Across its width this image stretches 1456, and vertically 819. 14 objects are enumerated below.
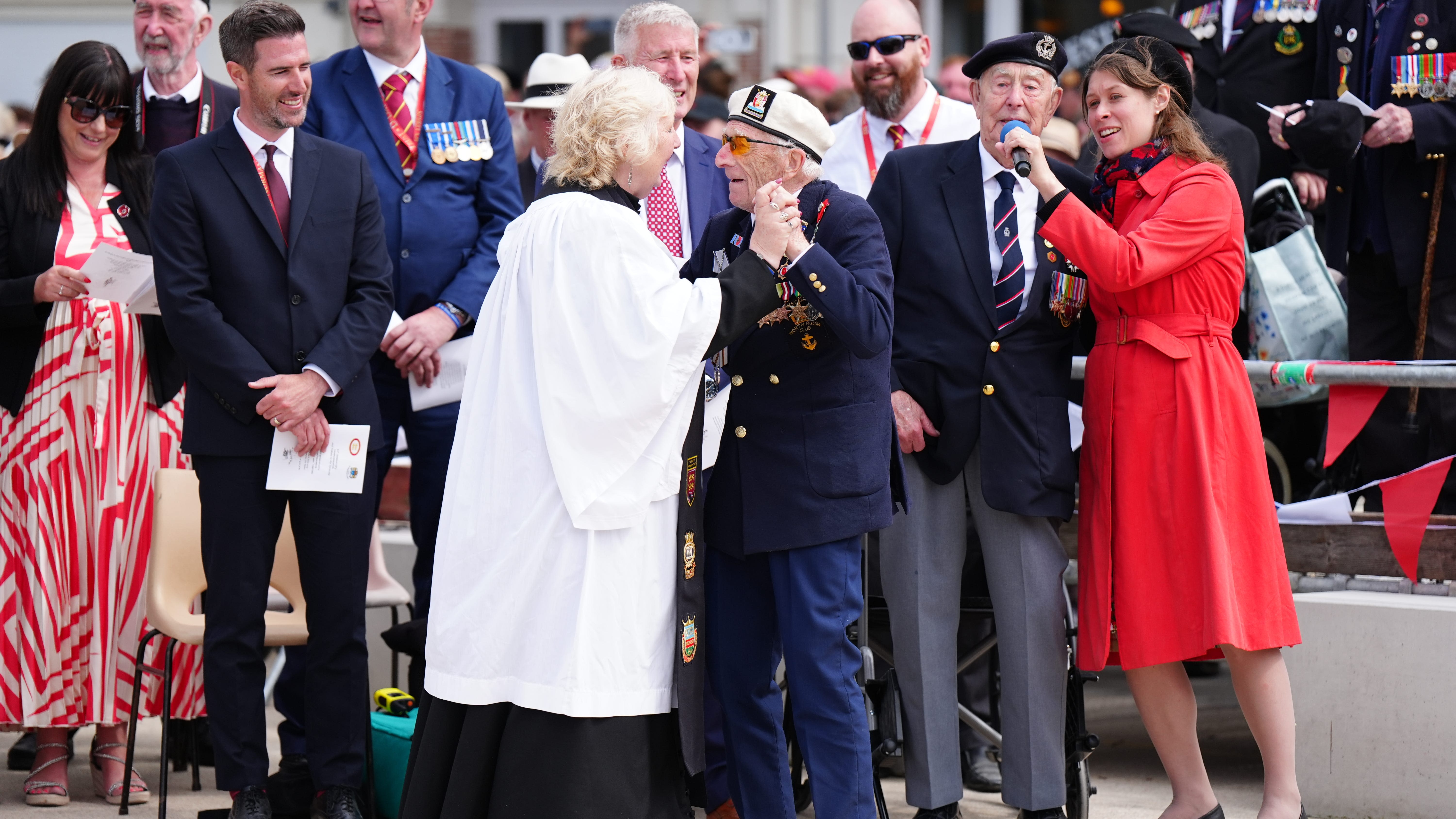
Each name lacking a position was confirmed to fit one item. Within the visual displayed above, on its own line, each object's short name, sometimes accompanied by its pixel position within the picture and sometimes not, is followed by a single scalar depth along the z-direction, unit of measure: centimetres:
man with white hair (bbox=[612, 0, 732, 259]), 997
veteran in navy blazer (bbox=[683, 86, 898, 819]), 771
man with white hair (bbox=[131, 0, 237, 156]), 1084
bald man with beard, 1137
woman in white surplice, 745
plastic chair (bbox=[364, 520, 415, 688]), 1137
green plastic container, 945
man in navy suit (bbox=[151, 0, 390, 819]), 879
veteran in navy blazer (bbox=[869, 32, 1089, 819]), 847
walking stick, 1024
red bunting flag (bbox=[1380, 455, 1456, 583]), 935
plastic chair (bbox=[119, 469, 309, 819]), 951
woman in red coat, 805
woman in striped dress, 1019
